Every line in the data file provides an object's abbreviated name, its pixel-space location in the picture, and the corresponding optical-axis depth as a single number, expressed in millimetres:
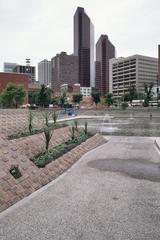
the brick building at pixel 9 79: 65386
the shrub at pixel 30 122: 10830
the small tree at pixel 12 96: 46551
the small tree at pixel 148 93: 65522
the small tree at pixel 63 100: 65274
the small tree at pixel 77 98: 77130
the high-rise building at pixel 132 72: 108307
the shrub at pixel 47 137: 8128
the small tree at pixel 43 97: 58911
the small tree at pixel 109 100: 69861
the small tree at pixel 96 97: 69784
